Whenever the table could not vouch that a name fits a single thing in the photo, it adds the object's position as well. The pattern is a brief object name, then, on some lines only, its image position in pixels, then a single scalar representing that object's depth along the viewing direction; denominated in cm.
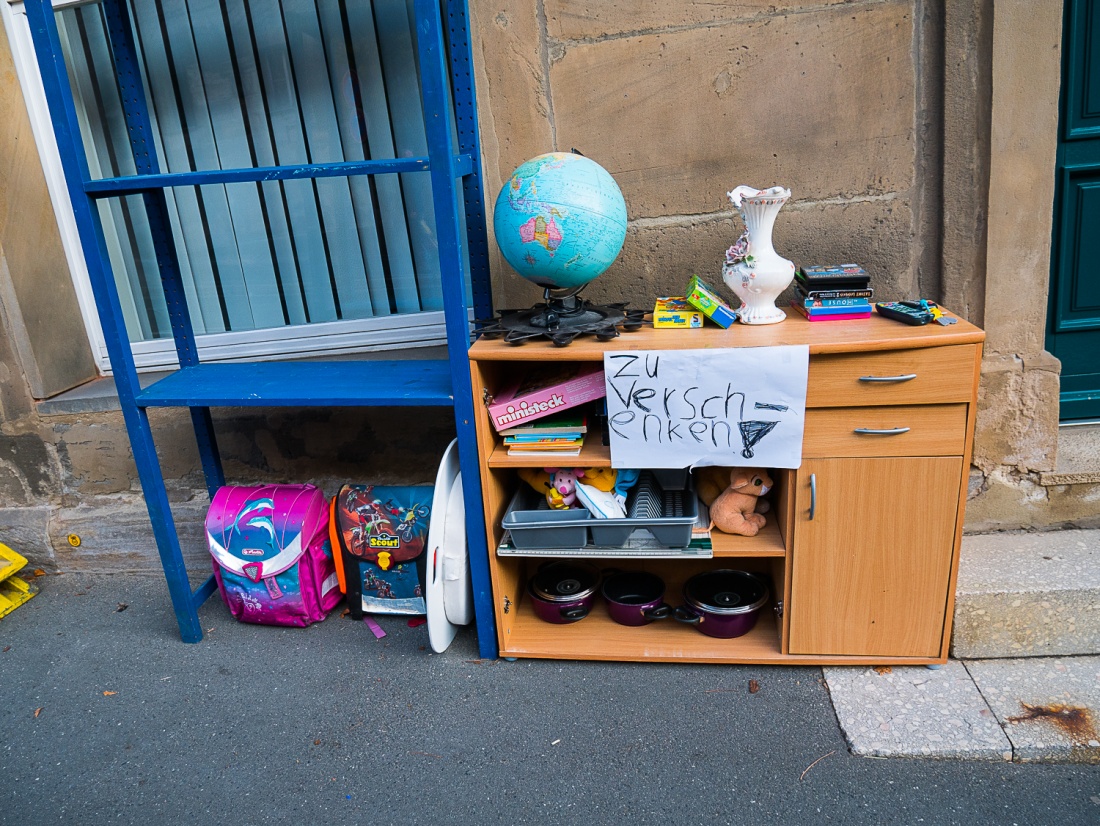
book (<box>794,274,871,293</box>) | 229
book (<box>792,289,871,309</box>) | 231
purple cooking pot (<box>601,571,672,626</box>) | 258
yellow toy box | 236
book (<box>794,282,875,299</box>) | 231
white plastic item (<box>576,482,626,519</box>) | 238
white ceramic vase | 225
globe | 215
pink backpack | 273
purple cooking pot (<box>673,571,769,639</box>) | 248
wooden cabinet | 209
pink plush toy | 250
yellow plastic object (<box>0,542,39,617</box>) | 311
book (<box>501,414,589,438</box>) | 237
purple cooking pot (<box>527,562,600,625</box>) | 261
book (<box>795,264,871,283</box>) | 228
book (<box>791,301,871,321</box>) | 232
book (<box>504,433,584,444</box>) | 237
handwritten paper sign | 211
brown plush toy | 240
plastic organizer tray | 235
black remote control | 215
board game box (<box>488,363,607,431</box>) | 232
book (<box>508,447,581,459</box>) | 236
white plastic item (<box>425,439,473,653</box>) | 245
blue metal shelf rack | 216
